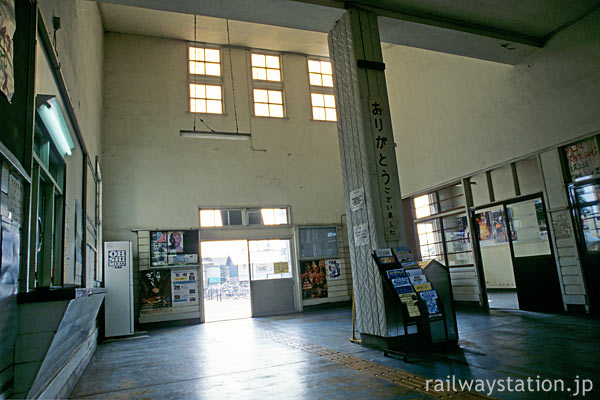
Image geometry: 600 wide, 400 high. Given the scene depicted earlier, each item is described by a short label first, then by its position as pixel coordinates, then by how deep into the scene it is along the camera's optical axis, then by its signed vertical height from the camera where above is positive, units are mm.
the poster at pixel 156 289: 9406 -295
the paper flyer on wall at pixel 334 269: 11273 -238
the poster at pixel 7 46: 2029 +1294
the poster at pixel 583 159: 5805 +1209
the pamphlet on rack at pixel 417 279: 4465 -286
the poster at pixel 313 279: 10891 -442
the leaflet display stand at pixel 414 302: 4273 -543
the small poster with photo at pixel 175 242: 9820 +806
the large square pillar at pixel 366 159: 4961 +1305
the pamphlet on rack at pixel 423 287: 4445 -378
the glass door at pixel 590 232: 5816 +109
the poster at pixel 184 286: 9695 -300
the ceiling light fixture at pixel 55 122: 2883 +1360
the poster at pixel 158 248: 9633 +691
